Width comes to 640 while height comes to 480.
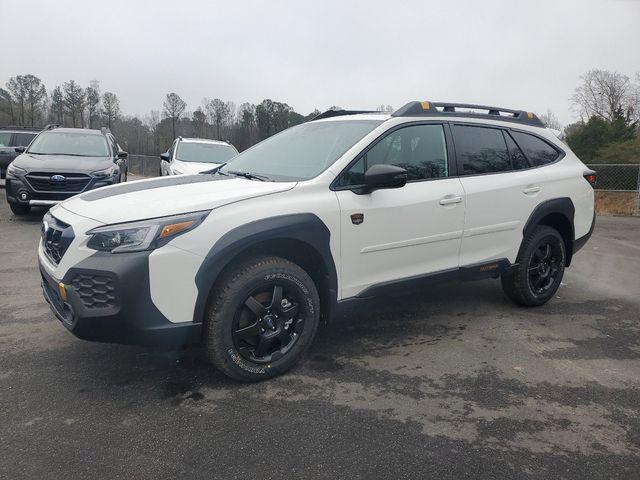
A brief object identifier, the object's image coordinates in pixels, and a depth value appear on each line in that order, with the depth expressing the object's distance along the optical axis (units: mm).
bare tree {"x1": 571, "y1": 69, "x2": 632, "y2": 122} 49375
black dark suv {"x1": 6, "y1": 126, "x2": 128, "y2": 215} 8781
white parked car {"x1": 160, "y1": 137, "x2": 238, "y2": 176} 10719
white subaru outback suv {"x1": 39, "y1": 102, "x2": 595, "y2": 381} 2783
